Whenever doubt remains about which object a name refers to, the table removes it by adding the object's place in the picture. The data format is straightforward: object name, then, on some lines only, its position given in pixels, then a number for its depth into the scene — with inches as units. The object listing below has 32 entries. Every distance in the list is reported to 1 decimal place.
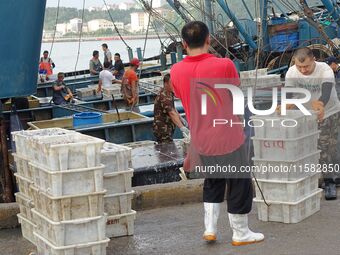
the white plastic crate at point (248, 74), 490.9
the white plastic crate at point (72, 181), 186.2
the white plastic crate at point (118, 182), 221.9
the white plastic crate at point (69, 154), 185.5
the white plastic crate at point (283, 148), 221.9
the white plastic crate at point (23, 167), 209.9
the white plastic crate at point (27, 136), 206.5
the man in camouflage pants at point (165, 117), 362.9
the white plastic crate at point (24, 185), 212.2
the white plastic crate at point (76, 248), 191.2
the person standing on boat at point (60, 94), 650.9
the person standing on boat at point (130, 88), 604.1
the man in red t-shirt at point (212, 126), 195.2
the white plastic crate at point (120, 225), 225.6
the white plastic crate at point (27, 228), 217.7
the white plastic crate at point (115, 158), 219.8
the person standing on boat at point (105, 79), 725.3
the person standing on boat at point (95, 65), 965.1
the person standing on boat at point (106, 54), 1009.6
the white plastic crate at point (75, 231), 189.9
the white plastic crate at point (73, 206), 188.1
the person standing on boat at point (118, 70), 845.8
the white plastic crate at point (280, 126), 222.7
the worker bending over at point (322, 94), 246.5
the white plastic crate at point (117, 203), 223.0
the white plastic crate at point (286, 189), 223.5
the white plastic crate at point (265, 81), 441.8
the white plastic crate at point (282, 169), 222.7
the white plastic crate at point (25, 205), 217.5
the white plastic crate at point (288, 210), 225.0
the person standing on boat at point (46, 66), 1002.1
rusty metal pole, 301.9
